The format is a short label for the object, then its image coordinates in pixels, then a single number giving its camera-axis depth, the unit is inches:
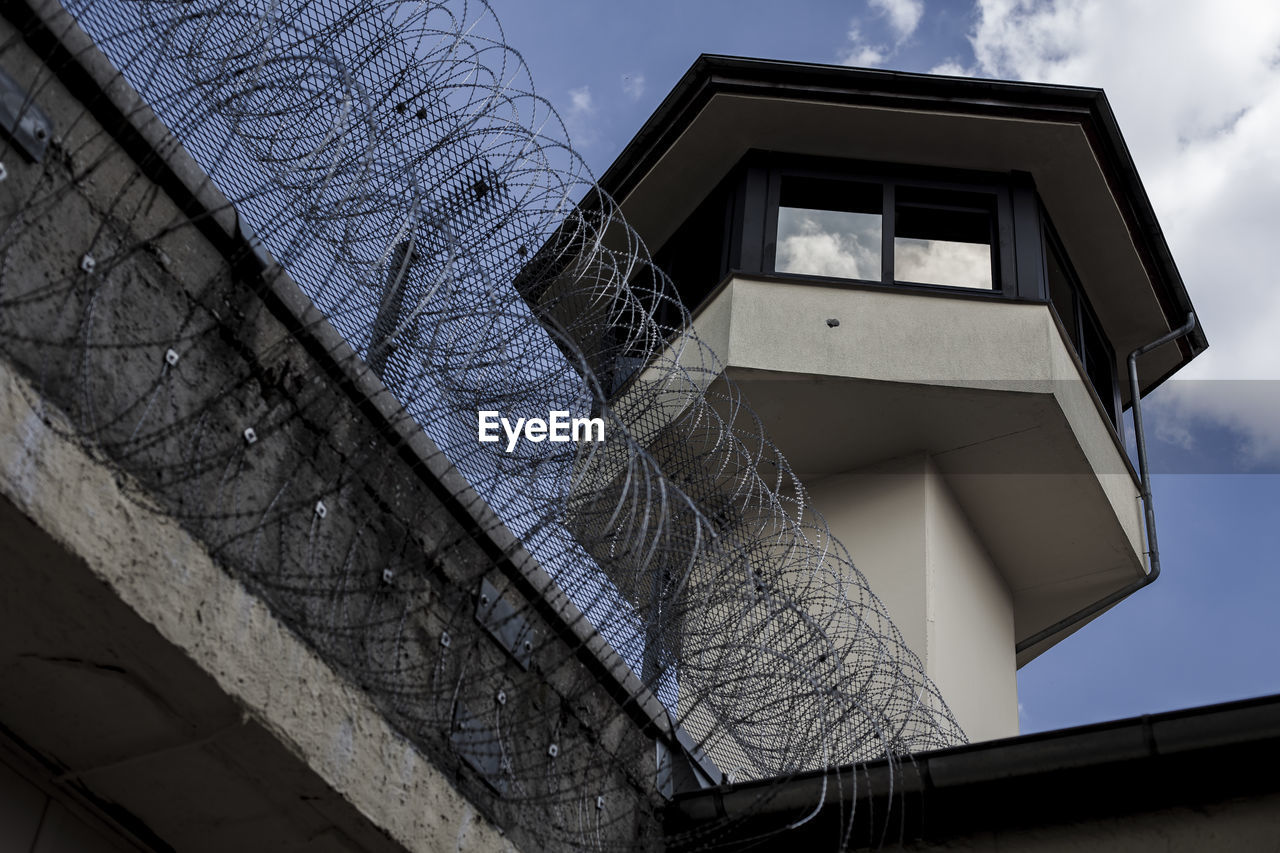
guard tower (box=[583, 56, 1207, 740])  333.1
